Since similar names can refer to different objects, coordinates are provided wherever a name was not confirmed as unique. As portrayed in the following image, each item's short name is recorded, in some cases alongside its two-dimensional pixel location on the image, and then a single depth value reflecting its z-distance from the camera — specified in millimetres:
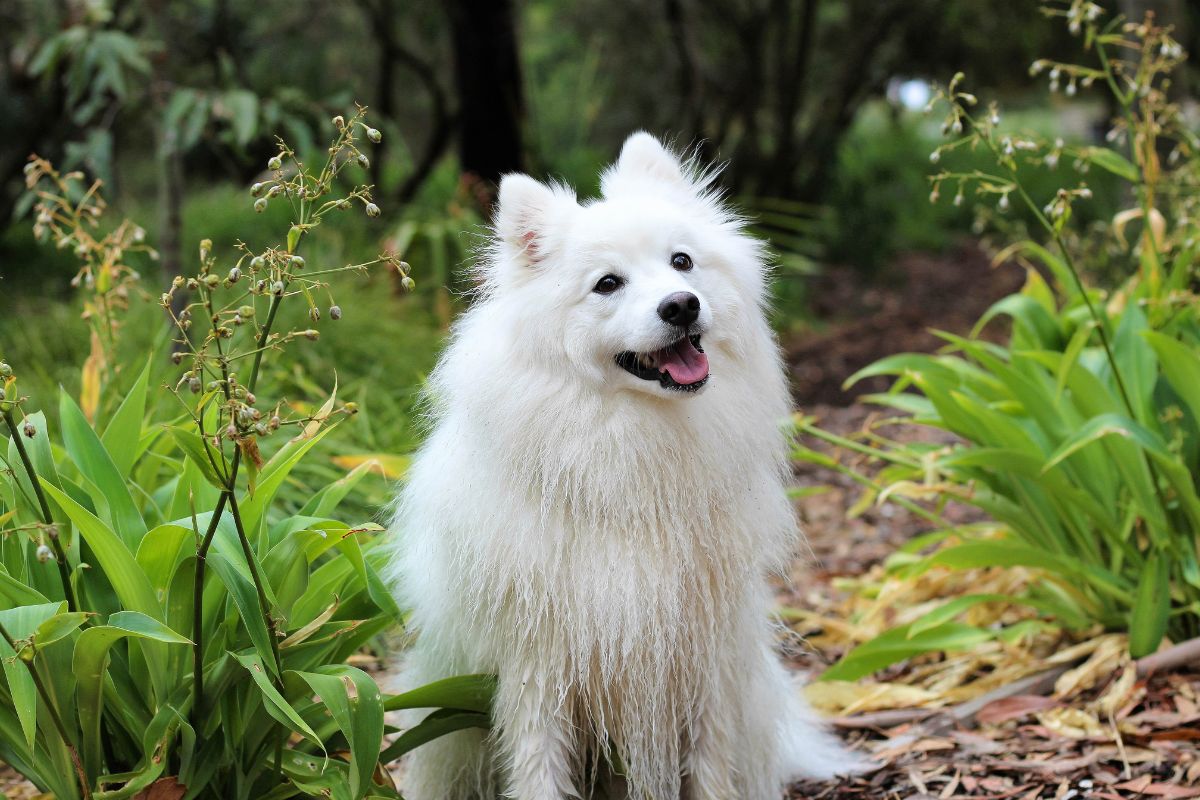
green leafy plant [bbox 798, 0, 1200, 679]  3145
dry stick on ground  3195
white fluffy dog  2377
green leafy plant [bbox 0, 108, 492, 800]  2006
